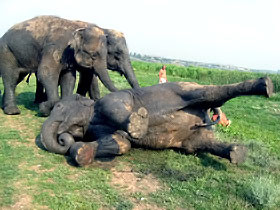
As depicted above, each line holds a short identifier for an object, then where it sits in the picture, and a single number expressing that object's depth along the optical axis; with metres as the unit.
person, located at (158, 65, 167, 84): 12.05
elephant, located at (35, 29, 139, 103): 6.15
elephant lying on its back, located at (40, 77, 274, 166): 3.87
